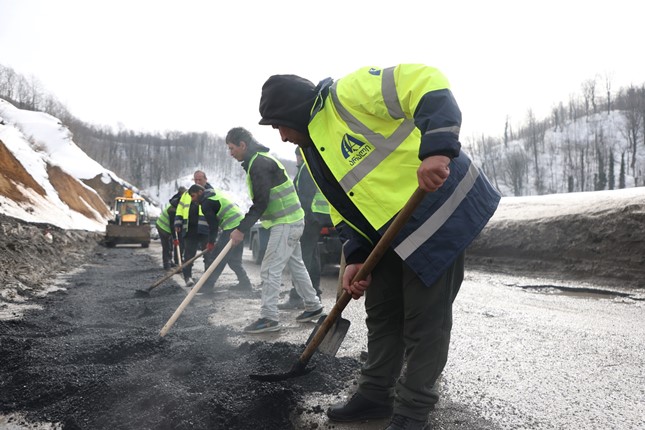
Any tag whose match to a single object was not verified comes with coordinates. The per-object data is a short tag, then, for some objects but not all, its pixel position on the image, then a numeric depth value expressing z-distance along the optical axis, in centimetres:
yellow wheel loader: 1798
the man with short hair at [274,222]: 416
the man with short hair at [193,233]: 726
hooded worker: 181
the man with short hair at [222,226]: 652
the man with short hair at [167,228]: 931
